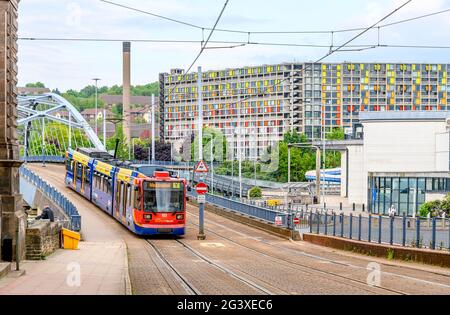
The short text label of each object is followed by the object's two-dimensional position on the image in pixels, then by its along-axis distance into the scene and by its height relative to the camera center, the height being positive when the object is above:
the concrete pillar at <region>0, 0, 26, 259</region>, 21.83 -0.09
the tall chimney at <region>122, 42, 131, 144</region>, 170.62 +12.92
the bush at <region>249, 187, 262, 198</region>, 89.62 -6.25
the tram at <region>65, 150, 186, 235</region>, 35.38 -2.97
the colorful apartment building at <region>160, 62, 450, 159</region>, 180.88 +9.09
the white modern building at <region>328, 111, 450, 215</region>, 71.75 -0.54
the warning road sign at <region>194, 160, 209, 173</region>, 37.53 -1.47
